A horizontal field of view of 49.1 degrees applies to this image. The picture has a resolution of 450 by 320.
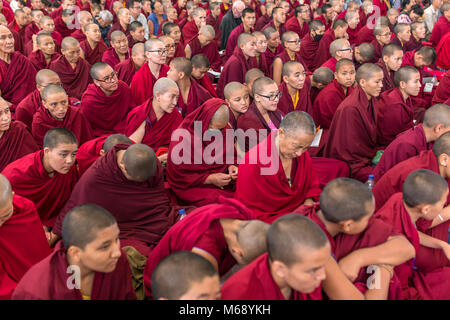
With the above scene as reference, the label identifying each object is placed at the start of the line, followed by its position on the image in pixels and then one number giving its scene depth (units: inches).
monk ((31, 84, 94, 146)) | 176.7
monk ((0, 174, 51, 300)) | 109.0
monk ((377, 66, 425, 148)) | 189.6
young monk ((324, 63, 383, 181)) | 172.1
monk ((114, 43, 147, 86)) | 247.6
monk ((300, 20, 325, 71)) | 331.9
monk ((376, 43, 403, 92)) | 225.1
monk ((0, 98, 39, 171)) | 159.3
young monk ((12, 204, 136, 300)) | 87.9
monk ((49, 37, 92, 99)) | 254.4
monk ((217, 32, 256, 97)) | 256.7
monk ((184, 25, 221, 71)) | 308.0
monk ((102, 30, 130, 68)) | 275.3
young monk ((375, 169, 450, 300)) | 106.6
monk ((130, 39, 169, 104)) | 226.1
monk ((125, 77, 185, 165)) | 182.4
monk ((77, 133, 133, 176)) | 162.4
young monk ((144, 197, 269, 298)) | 97.9
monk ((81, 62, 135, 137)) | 203.0
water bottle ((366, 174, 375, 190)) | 157.4
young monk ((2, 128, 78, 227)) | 137.9
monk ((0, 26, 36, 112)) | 242.7
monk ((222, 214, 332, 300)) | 81.3
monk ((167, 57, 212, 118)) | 212.4
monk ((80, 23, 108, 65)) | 301.0
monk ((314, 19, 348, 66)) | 320.4
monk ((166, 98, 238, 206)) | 161.9
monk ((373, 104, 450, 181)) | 143.9
